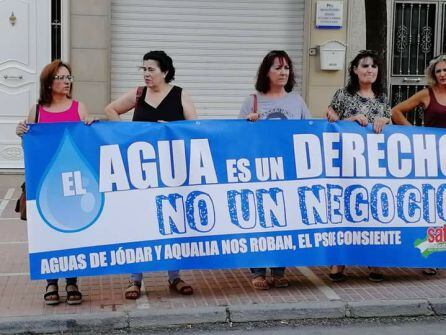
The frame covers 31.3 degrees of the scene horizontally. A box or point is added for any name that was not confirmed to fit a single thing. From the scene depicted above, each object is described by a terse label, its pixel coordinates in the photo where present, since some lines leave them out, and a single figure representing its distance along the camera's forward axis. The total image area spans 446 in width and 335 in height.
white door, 11.52
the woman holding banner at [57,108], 6.09
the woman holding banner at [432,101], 7.05
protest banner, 6.01
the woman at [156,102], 6.34
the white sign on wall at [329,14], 12.06
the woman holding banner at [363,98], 6.78
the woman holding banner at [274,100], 6.62
